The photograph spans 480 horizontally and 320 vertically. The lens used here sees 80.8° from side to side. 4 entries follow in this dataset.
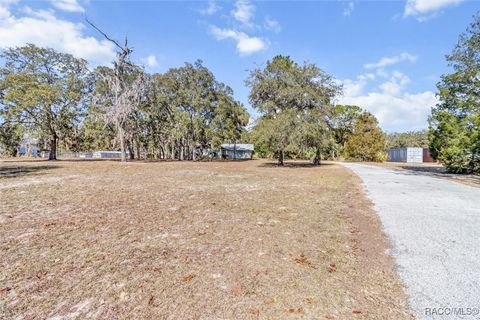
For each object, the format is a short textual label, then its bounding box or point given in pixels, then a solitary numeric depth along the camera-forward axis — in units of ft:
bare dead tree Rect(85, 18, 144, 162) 80.79
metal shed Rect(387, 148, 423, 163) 110.83
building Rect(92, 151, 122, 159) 206.81
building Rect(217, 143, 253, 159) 181.82
